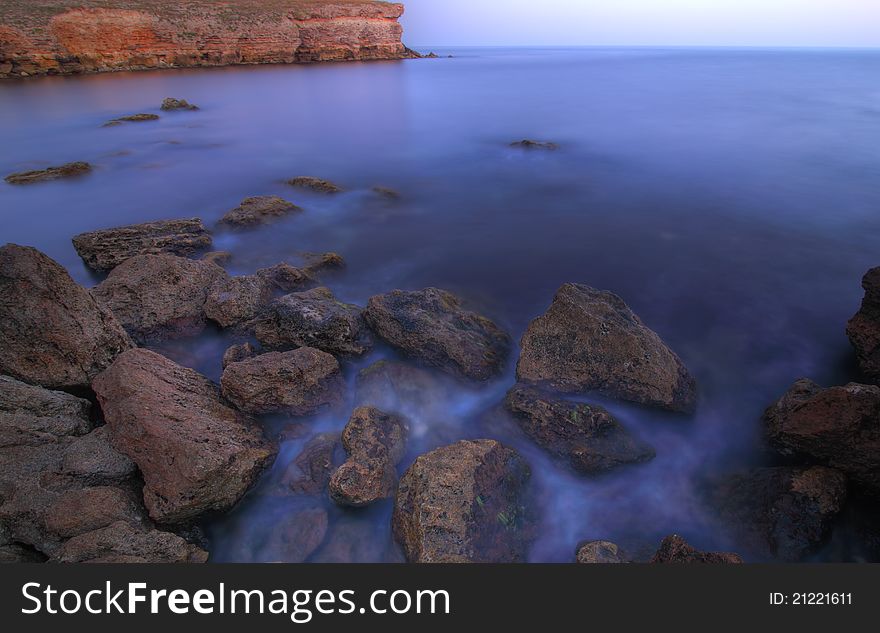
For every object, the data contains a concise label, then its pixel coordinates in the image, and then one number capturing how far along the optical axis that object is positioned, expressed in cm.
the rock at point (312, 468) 414
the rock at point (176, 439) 355
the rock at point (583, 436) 432
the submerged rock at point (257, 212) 893
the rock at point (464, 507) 340
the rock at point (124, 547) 303
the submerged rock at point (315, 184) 1116
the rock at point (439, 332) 525
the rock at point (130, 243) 720
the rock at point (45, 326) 428
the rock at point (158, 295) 557
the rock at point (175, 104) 2292
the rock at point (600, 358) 480
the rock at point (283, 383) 448
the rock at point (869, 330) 483
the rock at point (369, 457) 388
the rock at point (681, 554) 302
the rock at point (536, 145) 1516
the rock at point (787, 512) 366
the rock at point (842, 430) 370
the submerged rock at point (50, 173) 1162
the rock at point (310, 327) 531
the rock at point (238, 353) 504
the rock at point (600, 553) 344
